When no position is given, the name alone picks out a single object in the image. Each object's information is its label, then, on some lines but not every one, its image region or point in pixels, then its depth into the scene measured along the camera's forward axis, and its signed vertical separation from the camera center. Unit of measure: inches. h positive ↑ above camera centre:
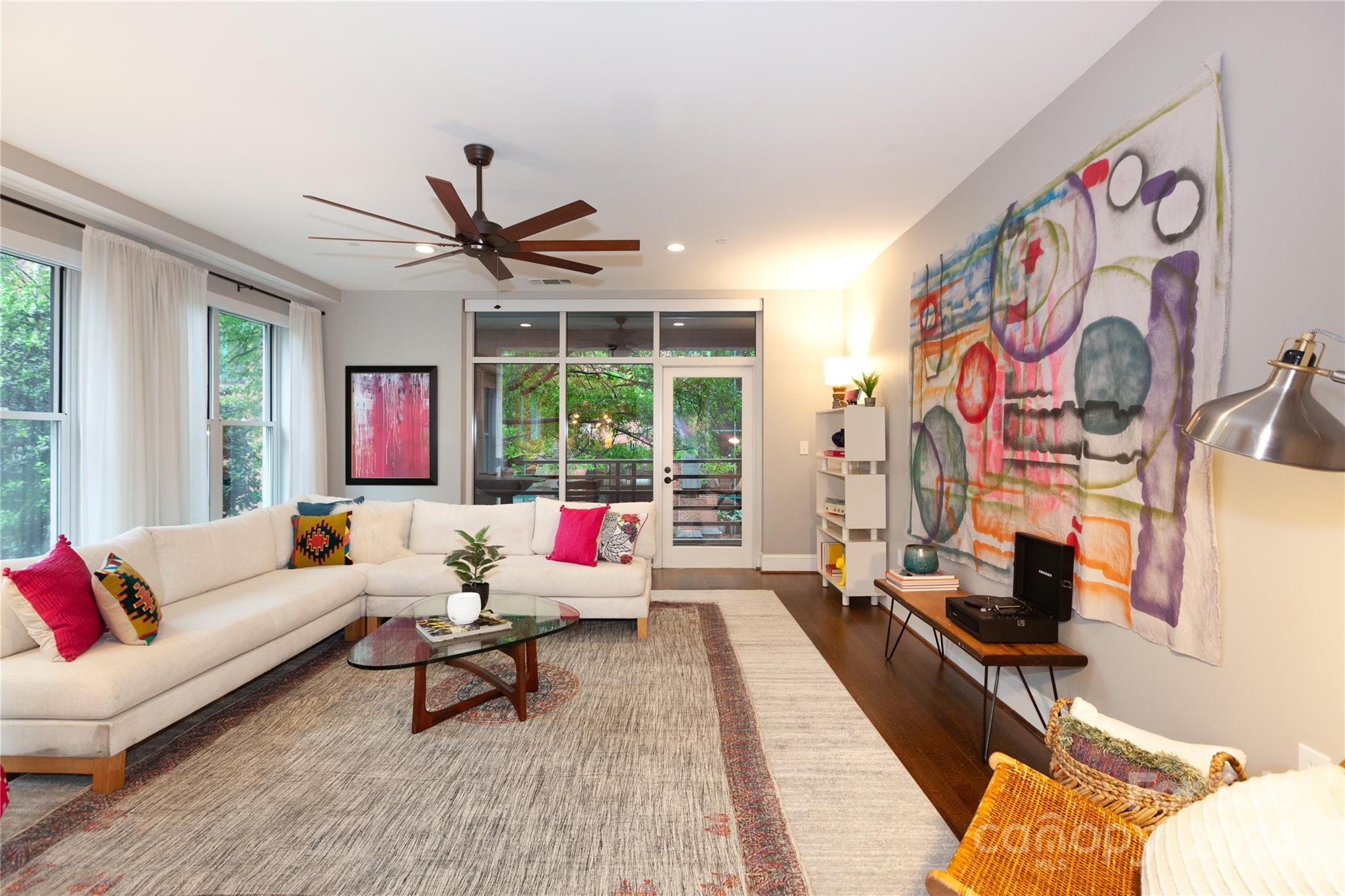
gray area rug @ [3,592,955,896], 72.6 -48.7
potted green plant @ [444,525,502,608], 124.4 -23.2
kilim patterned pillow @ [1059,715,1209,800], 60.1 -31.4
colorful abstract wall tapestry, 75.5 +12.0
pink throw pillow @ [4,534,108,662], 92.3 -23.8
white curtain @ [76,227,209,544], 144.3 +13.9
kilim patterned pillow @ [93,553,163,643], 98.5 -25.1
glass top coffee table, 101.5 -33.5
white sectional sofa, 88.3 -32.6
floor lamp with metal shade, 51.0 +2.3
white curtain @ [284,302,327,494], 223.9 +13.2
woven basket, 58.5 -33.8
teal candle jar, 142.0 -25.0
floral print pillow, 170.1 -24.5
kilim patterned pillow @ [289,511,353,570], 163.5 -24.9
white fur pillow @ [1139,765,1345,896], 41.6 -27.5
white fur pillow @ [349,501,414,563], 169.3 -23.3
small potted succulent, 191.0 +18.9
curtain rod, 130.0 +50.6
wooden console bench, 94.4 -31.3
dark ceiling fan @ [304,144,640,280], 113.5 +40.9
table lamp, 204.7 +23.7
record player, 98.7 -26.1
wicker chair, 53.1 -35.8
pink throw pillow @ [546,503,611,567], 167.5 -24.1
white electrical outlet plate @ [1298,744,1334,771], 61.2 -30.3
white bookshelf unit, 183.6 -15.3
